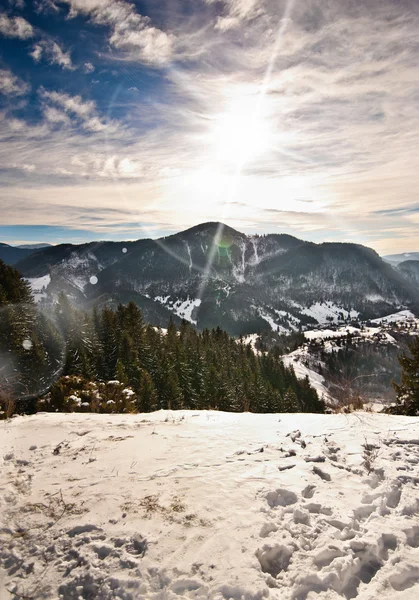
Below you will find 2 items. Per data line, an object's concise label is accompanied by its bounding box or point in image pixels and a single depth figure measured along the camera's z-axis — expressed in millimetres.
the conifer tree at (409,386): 17844
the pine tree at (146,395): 30438
